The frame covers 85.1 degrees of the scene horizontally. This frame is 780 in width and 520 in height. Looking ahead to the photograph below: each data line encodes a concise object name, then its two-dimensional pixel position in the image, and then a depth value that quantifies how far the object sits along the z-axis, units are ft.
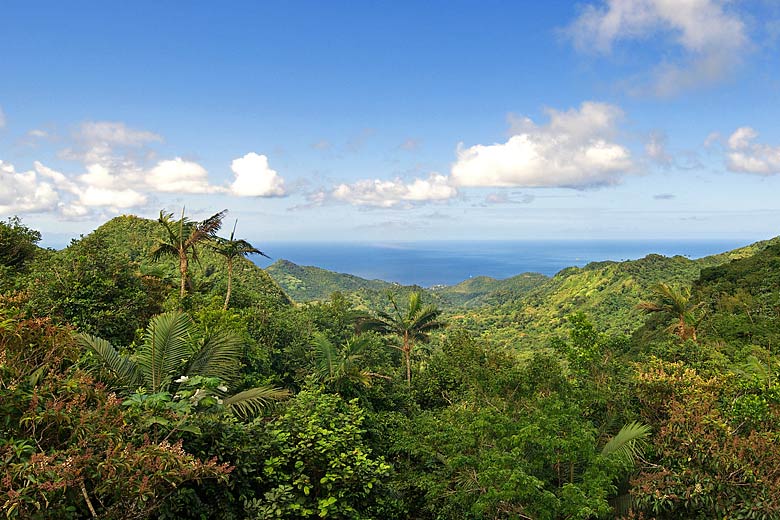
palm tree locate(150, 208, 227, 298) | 47.11
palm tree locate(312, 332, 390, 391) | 35.68
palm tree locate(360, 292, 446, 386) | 60.49
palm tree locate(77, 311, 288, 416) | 22.08
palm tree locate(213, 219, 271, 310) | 55.88
